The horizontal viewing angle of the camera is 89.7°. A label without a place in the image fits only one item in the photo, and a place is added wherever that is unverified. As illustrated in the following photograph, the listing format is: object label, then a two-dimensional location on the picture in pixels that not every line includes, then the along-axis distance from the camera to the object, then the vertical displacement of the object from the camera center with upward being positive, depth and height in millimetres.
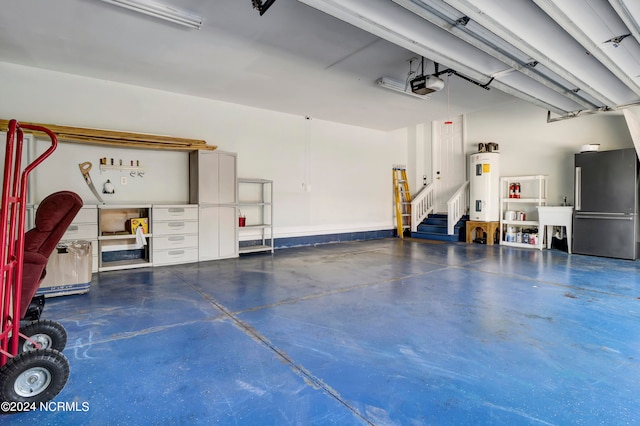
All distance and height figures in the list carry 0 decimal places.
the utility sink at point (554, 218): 6398 -134
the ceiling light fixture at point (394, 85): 5031 +2029
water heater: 7672 +604
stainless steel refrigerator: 5551 +135
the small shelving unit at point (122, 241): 4961 -507
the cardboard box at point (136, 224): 5066 -214
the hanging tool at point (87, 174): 5020 +568
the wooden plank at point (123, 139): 4613 +1132
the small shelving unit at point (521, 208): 7102 +81
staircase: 8297 -486
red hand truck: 1656 -730
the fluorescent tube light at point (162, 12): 3111 +2009
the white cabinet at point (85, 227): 4457 -232
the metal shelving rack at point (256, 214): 6527 -69
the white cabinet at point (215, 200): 5551 +189
